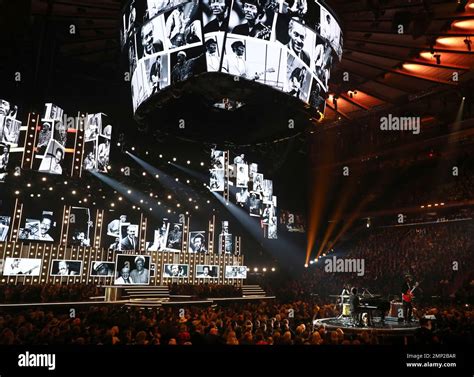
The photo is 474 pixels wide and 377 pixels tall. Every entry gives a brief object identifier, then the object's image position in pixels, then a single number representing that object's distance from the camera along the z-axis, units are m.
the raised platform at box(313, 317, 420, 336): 11.65
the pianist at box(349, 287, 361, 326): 12.47
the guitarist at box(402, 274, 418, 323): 13.30
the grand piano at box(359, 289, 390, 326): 12.57
